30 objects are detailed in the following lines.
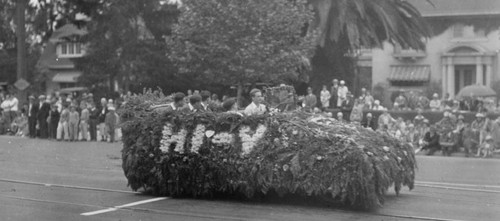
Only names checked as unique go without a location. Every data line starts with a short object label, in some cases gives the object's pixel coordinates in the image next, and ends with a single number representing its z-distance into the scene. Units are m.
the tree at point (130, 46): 38.16
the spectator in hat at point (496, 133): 22.70
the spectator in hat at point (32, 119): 31.16
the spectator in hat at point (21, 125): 32.87
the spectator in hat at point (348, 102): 28.09
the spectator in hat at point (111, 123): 27.69
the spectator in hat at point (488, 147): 22.67
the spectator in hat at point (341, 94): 29.27
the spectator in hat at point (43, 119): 30.55
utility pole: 37.97
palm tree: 36.03
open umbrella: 30.53
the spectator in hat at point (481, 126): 22.88
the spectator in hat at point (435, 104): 29.25
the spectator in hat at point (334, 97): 29.86
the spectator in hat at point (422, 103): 29.87
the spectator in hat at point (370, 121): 24.27
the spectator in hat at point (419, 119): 25.22
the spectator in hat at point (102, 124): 28.39
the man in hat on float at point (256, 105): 12.03
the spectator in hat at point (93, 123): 28.88
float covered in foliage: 10.73
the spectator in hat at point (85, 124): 29.00
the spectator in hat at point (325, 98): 30.12
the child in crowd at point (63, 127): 29.25
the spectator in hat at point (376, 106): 28.01
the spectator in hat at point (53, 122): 29.94
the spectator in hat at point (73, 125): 29.02
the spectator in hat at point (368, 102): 28.67
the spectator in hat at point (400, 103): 29.91
